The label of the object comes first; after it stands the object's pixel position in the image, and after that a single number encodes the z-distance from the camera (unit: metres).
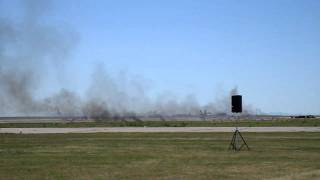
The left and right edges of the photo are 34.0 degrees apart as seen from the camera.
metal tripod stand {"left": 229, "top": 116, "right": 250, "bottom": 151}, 33.48
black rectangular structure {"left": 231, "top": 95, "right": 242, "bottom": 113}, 31.59
